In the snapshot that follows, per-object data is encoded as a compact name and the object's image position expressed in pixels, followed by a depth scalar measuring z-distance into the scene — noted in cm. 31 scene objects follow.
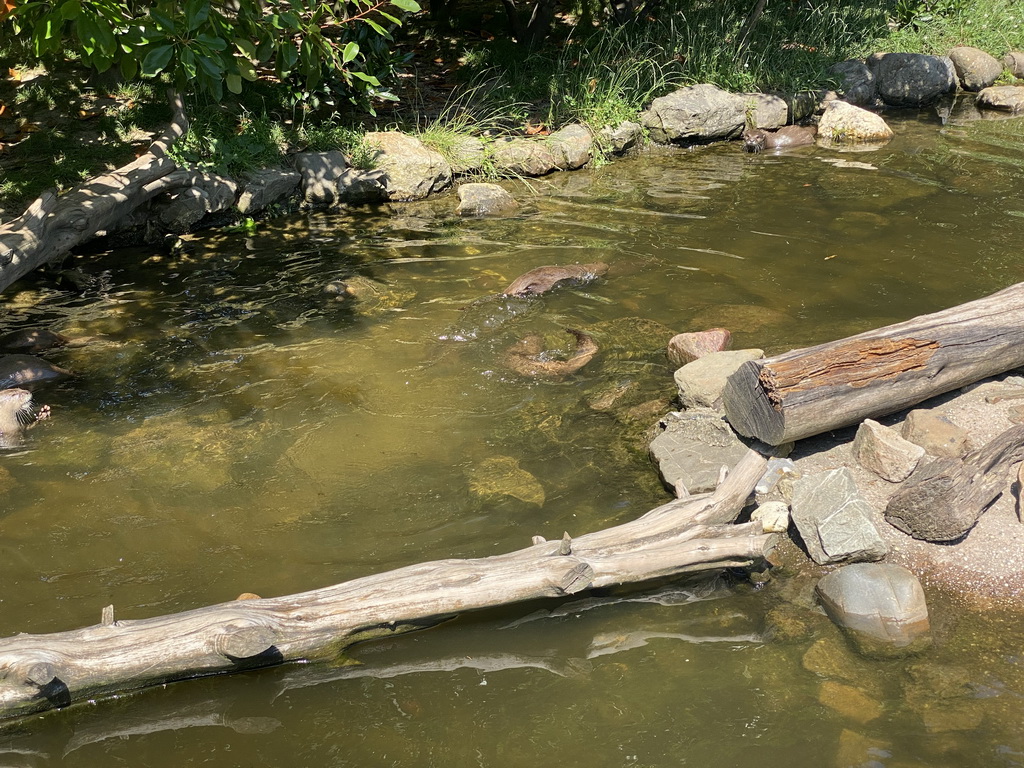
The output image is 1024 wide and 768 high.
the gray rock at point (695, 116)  1071
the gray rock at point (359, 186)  892
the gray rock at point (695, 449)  461
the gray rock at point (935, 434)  459
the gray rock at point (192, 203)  810
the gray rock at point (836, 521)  413
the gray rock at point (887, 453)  455
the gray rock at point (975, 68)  1298
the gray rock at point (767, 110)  1115
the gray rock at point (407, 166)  914
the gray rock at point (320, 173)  882
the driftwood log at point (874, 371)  443
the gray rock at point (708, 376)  513
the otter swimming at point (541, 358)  592
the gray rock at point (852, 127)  1094
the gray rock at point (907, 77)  1234
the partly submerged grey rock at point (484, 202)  887
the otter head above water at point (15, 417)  519
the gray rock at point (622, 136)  1048
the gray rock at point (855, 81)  1216
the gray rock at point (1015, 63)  1335
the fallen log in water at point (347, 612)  337
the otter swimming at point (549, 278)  695
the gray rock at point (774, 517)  442
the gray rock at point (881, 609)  367
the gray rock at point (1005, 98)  1223
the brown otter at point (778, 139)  1070
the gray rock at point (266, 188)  848
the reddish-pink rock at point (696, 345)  575
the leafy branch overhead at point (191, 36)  448
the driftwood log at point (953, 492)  417
